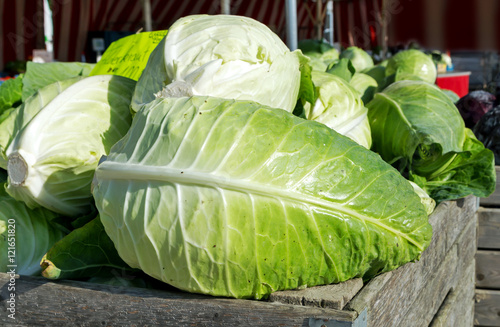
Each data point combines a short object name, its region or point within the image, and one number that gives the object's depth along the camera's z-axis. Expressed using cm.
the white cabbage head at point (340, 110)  184
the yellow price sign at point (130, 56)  209
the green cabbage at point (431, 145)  196
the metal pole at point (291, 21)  314
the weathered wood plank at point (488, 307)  270
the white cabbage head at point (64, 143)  142
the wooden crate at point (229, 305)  109
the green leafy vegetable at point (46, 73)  208
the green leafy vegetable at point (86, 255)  132
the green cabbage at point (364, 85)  264
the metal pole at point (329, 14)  1121
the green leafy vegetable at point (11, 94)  216
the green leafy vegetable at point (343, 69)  256
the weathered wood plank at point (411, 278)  117
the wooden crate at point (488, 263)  264
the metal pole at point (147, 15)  780
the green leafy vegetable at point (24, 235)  148
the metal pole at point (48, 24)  859
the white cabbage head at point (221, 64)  134
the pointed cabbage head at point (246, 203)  108
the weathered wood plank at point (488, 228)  263
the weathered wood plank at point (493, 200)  262
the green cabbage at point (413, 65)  379
